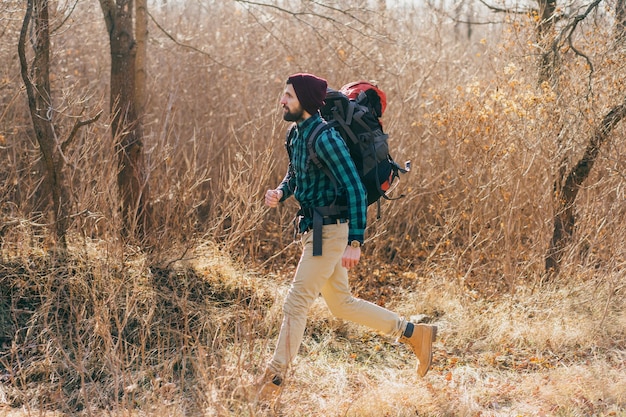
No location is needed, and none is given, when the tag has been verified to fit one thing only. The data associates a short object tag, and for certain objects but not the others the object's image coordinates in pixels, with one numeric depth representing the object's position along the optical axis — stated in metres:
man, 3.78
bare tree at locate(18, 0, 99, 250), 5.51
